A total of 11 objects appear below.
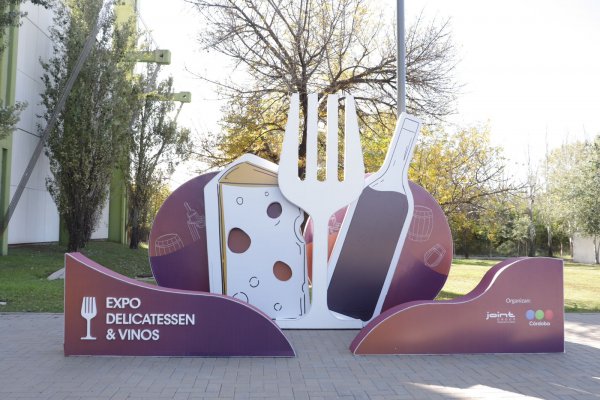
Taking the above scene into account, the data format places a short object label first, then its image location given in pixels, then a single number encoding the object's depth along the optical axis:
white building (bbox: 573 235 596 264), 41.19
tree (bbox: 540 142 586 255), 34.91
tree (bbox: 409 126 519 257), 21.08
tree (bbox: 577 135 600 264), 33.56
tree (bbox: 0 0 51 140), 11.95
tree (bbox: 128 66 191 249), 26.73
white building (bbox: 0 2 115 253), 17.08
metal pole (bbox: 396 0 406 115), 11.08
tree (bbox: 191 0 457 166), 15.62
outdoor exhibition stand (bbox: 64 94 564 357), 7.47
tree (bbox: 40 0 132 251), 18.91
